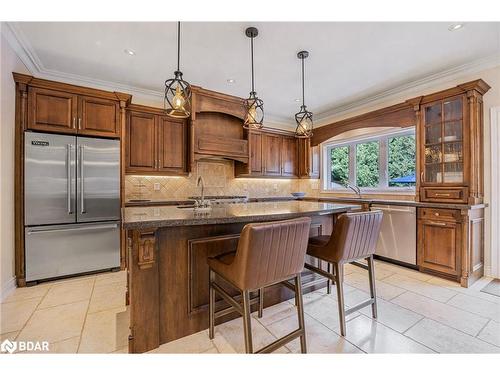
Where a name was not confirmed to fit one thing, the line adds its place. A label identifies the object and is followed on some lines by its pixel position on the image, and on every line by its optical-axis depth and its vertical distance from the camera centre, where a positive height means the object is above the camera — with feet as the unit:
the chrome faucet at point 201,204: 7.24 -0.53
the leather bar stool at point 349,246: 5.73 -1.59
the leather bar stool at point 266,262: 4.24 -1.51
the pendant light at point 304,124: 8.81 +2.51
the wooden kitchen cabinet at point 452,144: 8.96 +1.77
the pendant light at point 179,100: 5.93 +2.32
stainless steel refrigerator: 8.70 -0.68
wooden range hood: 12.39 +3.61
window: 12.27 +1.52
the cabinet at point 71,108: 8.76 +3.29
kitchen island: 4.88 -1.77
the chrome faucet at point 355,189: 14.36 -0.15
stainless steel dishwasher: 10.25 -2.27
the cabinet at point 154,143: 11.47 +2.36
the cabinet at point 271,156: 15.69 +2.28
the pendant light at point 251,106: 7.51 +2.81
